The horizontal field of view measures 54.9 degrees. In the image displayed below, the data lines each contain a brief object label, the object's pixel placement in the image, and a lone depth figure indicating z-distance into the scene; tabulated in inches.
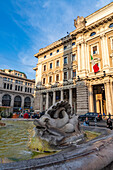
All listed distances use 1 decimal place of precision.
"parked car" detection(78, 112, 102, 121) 626.5
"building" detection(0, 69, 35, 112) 1834.4
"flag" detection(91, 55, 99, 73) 782.6
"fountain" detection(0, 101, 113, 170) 59.6
